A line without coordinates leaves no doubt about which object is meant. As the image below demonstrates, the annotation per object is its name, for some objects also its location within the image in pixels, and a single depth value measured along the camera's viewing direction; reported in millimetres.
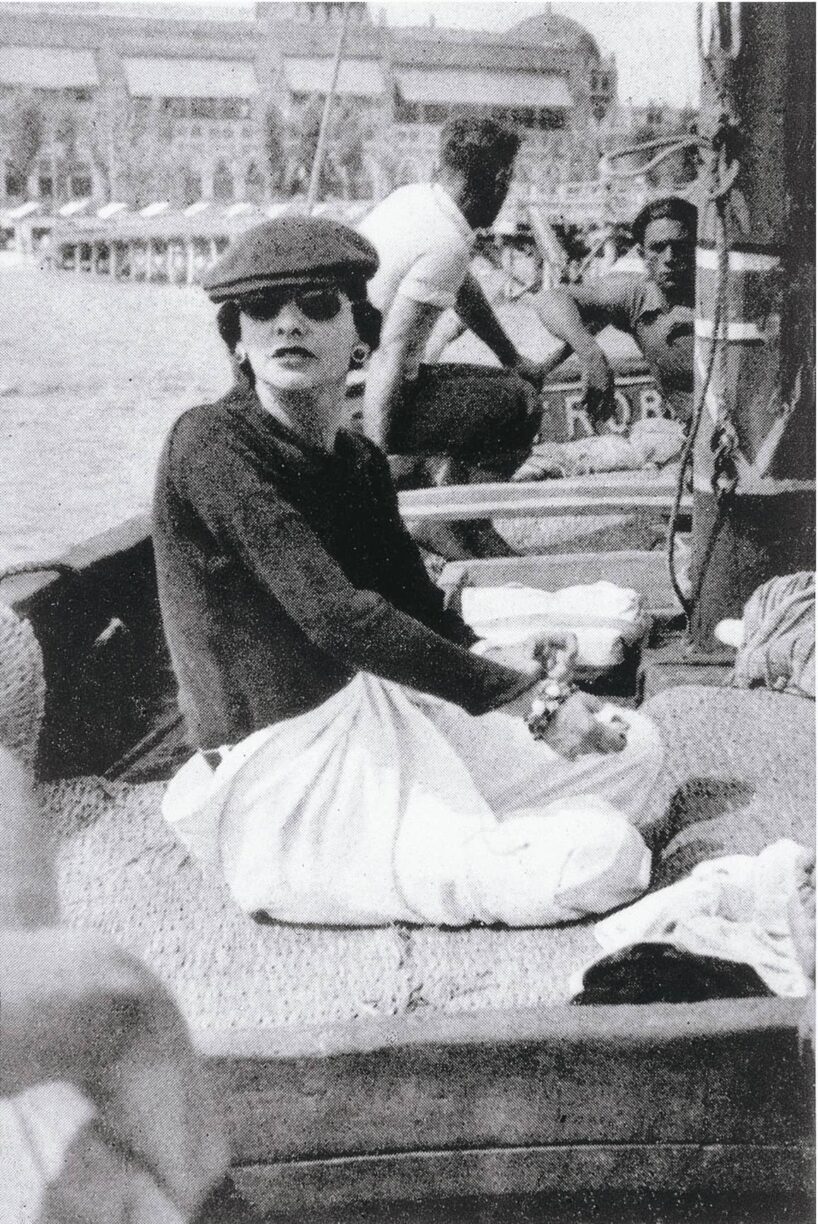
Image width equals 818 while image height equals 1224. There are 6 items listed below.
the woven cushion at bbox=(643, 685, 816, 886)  4376
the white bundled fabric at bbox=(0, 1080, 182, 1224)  3765
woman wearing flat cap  3979
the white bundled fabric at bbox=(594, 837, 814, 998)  4087
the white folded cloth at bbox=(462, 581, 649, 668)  4661
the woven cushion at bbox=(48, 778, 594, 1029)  4090
